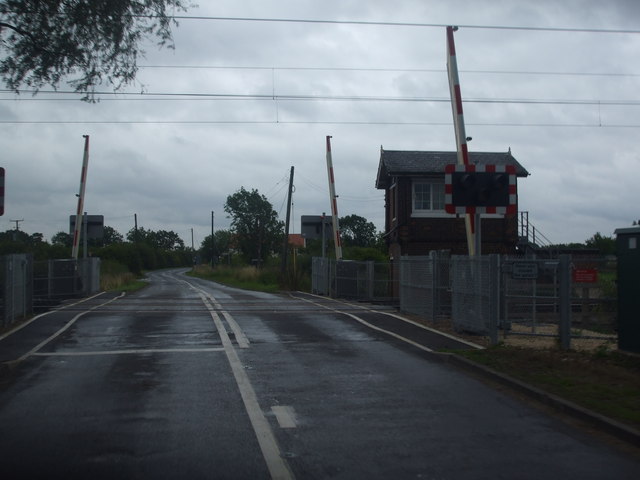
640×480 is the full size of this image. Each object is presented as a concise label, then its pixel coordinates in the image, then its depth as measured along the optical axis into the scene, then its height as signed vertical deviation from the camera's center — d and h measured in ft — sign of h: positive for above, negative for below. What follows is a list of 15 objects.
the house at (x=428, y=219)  110.11 +7.37
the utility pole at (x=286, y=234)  158.61 +7.64
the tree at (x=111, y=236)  496.31 +22.89
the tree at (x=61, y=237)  408.20 +17.72
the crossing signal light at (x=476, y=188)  47.32 +5.12
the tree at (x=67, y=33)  32.24 +10.41
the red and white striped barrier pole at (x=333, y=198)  124.57 +11.81
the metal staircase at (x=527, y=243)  111.96 +3.95
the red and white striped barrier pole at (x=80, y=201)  118.52 +10.68
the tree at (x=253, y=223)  336.90 +20.95
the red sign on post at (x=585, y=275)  42.11 -0.30
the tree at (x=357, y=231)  335.47 +17.49
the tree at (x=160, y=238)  572.51 +24.99
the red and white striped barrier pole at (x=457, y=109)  60.03 +13.20
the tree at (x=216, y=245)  490.28 +16.32
